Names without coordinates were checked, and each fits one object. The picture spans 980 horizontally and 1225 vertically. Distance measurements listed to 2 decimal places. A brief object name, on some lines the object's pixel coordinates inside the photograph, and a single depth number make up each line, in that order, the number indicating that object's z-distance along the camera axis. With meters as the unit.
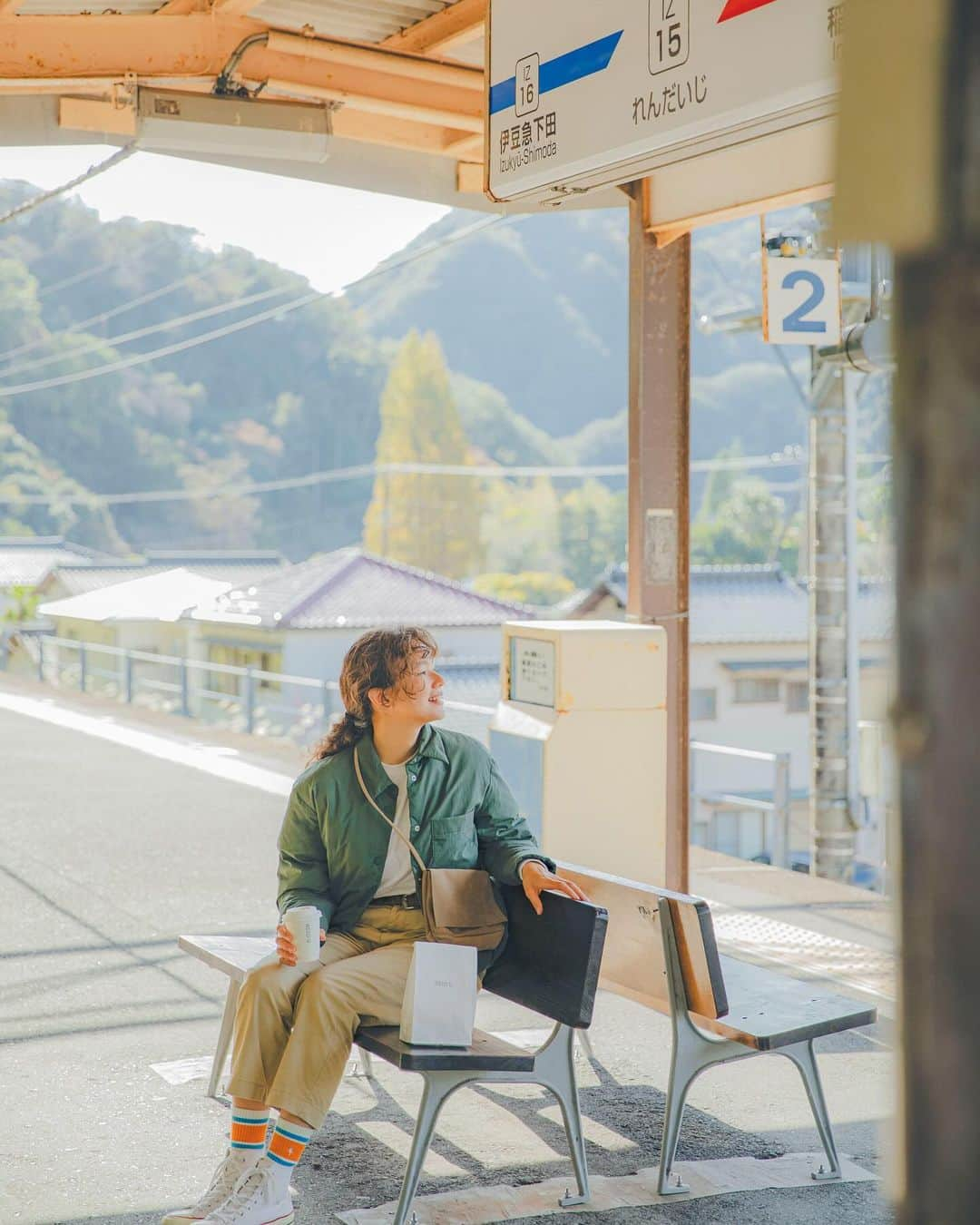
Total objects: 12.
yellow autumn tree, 96.00
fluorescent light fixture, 5.62
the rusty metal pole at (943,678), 0.74
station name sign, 3.31
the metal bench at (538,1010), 3.21
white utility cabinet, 5.50
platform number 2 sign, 7.41
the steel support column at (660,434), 6.01
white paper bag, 3.21
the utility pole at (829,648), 11.49
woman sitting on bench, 3.39
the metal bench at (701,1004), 3.47
